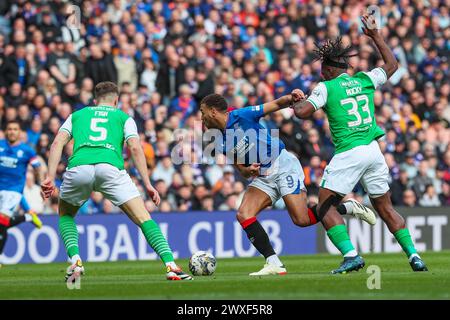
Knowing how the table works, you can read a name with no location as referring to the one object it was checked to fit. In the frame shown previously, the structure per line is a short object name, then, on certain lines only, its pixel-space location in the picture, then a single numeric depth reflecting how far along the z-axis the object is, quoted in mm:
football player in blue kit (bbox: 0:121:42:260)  18359
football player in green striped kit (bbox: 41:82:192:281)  12594
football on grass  13555
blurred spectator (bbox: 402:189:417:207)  23405
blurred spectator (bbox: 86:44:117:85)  22797
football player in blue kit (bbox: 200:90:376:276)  13273
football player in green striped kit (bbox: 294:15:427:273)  12914
